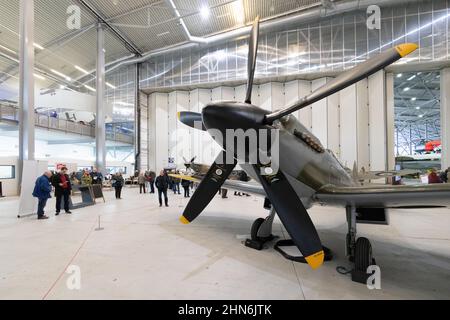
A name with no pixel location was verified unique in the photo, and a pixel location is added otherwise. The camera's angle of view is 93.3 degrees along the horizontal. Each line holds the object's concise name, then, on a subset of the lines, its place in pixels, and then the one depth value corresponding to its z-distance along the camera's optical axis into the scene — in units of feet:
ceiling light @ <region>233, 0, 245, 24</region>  44.97
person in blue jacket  22.62
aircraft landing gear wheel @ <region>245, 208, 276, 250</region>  15.38
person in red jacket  37.27
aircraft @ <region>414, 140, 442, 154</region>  79.53
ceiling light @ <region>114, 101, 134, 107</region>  68.57
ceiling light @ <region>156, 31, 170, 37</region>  53.42
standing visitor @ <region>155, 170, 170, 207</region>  30.94
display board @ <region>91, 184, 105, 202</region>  32.94
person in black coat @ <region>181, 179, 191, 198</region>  39.95
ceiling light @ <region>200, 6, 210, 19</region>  45.33
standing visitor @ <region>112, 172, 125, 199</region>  39.06
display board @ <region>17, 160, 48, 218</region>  23.25
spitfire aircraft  8.86
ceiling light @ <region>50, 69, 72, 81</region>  63.24
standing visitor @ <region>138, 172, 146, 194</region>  48.29
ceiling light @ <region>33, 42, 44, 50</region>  50.71
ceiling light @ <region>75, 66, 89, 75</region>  63.02
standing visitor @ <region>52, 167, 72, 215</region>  24.86
